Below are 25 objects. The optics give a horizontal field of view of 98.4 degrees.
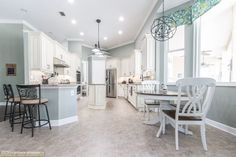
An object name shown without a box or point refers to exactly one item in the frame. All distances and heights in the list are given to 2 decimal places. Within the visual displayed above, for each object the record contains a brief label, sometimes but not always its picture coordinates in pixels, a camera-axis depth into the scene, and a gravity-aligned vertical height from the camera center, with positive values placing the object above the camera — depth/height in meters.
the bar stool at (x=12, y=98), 2.15 -0.48
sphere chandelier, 2.54 +1.20
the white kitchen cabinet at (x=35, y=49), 2.88 +0.79
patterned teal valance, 2.44 +1.75
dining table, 1.72 -0.54
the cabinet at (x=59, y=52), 3.83 +1.01
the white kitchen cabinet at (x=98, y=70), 4.23 +0.29
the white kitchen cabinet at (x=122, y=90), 6.01 -0.84
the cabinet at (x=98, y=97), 3.84 -0.76
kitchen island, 2.38 -0.61
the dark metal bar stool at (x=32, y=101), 2.00 -0.48
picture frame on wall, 4.14 +0.30
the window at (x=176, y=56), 3.10 +0.65
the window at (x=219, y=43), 2.22 +0.82
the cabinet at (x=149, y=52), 3.60 +0.89
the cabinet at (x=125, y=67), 6.06 +0.59
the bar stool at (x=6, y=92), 2.43 -0.37
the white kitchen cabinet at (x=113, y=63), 6.59 +0.90
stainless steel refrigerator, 6.58 -0.35
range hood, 3.85 +0.58
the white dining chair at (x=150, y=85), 2.93 -0.24
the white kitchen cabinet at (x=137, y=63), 4.89 +0.68
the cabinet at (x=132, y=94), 3.97 -0.74
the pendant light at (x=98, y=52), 4.00 +0.99
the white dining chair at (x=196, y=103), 1.50 -0.42
